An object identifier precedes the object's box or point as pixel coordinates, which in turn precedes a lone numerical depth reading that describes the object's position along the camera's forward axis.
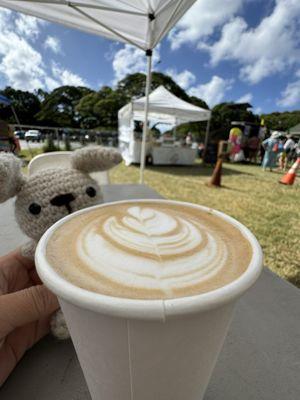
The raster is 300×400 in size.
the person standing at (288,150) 7.06
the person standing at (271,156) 7.13
